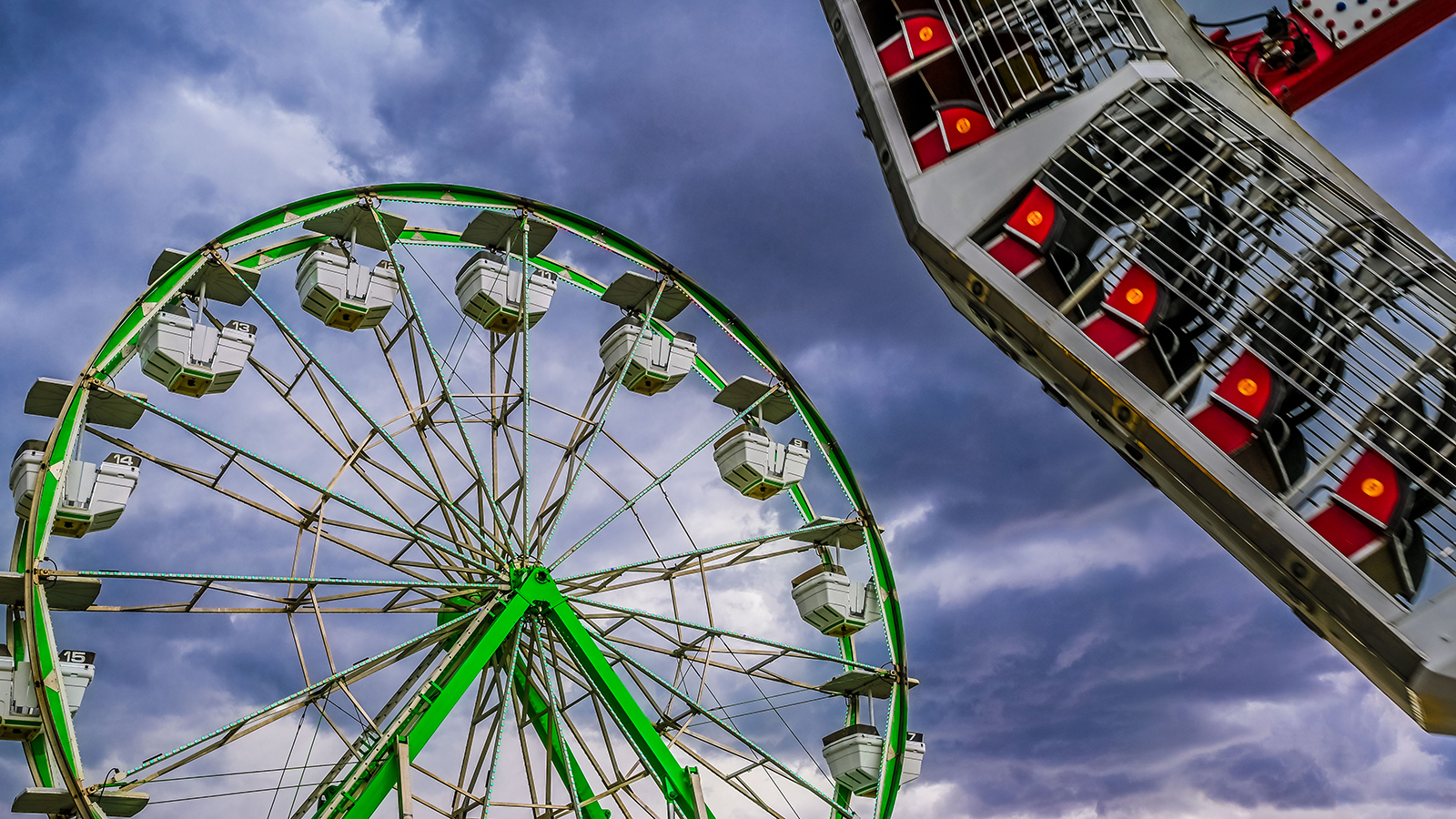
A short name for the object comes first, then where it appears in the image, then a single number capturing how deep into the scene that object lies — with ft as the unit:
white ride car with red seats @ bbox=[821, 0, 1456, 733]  36.70
